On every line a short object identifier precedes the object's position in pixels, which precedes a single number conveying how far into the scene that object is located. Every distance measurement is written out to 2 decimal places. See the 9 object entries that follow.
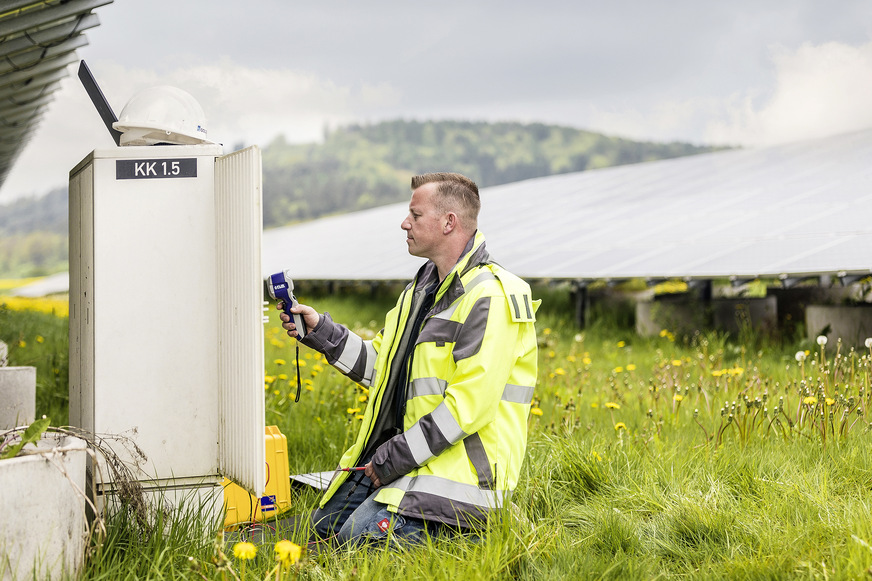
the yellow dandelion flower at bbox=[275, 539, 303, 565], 1.96
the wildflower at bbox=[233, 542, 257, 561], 2.00
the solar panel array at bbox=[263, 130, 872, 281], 8.53
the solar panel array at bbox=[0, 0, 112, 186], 4.48
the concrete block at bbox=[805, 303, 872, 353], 7.35
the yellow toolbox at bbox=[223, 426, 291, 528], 3.56
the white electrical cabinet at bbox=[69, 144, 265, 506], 2.86
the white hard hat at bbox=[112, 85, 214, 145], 3.00
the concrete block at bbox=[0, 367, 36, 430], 4.45
